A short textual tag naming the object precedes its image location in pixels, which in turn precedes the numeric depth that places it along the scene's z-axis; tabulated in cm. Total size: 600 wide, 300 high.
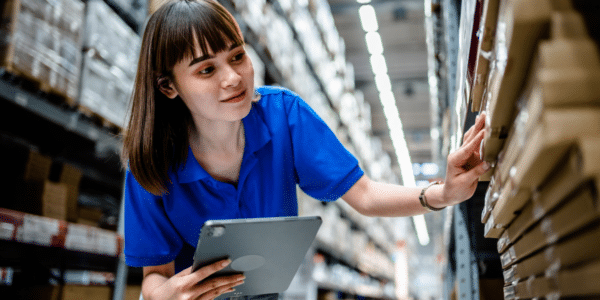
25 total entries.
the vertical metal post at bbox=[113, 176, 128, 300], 229
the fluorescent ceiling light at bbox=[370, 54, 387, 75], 703
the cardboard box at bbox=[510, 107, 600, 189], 37
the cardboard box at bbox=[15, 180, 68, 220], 211
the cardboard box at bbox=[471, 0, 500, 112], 60
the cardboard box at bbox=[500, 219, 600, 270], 38
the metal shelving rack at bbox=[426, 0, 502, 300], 162
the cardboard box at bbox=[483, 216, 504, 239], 77
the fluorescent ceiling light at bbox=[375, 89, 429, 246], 811
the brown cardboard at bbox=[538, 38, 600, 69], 39
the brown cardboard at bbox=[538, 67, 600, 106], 38
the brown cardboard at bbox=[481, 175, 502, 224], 67
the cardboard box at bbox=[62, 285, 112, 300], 212
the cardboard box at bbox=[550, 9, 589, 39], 40
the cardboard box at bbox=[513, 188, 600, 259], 37
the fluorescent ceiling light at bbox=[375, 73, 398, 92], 755
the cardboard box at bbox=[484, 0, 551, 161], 41
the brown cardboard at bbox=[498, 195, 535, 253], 56
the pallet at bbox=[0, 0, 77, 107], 176
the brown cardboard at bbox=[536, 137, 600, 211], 35
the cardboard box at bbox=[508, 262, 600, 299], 37
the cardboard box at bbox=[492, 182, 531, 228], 53
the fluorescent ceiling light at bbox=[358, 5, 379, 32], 590
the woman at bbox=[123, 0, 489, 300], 117
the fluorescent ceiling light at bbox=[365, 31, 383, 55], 648
